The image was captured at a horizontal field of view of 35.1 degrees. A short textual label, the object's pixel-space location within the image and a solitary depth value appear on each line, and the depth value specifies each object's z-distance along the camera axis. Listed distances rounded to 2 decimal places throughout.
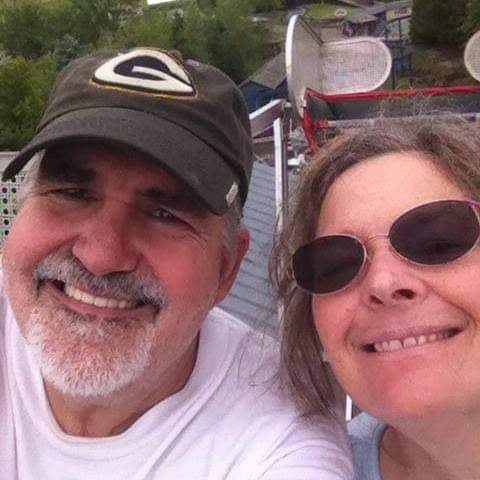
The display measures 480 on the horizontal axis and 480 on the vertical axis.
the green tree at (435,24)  30.34
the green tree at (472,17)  24.70
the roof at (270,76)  29.00
